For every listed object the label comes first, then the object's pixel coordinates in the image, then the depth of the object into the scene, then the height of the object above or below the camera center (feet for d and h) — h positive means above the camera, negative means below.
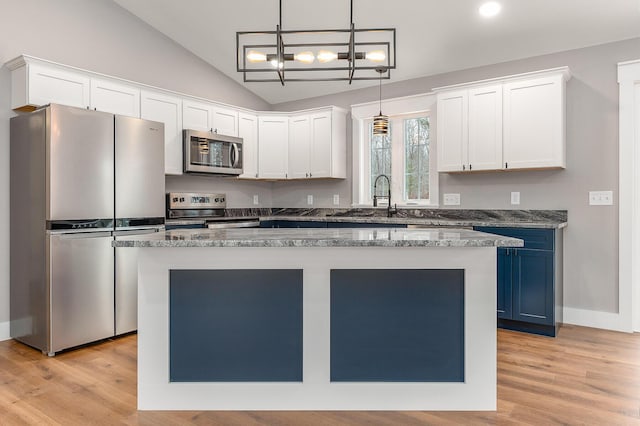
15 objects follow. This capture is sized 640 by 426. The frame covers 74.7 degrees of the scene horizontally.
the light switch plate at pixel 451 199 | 14.71 +0.40
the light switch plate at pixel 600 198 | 11.96 +0.37
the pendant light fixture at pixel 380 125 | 13.07 +2.66
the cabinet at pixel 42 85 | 10.74 +3.31
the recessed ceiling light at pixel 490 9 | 11.31 +5.54
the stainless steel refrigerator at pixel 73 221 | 10.25 -0.29
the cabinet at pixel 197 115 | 14.74 +3.43
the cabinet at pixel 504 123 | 11.98 +2.67
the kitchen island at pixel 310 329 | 7.16 -2.08
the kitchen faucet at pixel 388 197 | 15.89 +0.53
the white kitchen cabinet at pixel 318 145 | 16.72 +2.68
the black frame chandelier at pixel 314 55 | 7.62 +5.40
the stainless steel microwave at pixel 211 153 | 14.57 +2.09
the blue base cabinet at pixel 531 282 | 11.28 -1.97
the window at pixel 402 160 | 15.78 +1.99
